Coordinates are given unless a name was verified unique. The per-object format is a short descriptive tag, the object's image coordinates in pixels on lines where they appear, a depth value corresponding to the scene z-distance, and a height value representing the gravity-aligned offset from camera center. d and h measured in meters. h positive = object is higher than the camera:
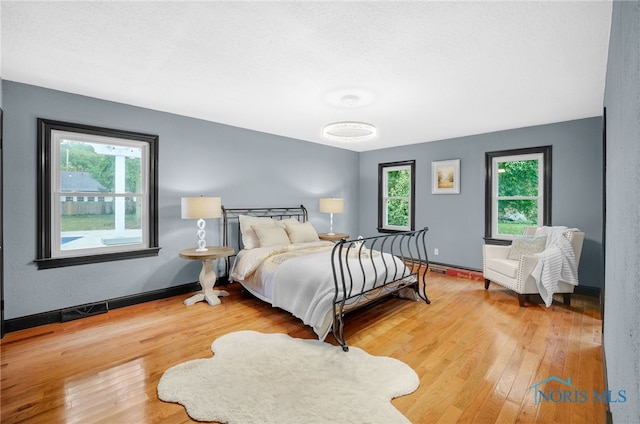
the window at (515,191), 4.57 +0.32
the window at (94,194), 3.18 +0.15
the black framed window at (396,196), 6.14 +0.29
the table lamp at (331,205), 5.71 +0.08
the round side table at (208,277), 3.71 -0.92
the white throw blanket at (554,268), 3.56 -0.71
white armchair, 3.65 -0.84
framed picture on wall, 5.43 +0.63
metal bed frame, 2.74 -0.72
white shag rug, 1.81 -1.27
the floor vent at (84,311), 3.27 -1.21
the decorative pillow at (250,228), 4.32 -0.30
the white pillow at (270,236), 4.27 -0.41
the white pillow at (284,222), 4.77 -0.23
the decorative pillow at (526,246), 4.04 -0.50
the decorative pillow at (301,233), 4.66 -0.40
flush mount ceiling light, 3.27 +0.92
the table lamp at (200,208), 3.77 +0.00
